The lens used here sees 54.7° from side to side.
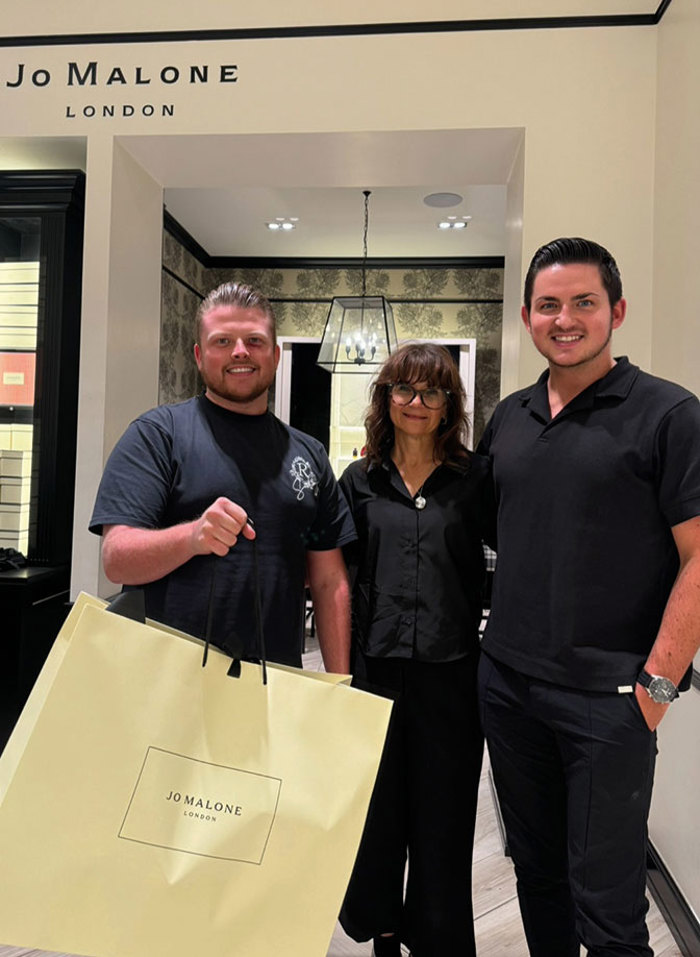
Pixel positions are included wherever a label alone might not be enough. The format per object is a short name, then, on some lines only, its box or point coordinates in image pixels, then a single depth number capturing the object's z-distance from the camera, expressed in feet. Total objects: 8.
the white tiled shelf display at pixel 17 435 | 8.87
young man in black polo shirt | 3.91
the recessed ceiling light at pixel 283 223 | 16.19
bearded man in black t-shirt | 4.00
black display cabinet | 8.65
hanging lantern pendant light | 14.74
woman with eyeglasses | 4.77
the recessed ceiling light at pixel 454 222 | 15.65
